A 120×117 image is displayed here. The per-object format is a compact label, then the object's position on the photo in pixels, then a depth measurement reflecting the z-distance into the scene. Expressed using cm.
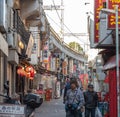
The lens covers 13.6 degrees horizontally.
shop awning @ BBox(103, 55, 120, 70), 1746
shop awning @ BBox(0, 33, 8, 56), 1712
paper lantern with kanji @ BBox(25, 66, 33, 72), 3562
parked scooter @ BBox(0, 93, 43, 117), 1170
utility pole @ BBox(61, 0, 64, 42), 6352
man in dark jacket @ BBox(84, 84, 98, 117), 1820
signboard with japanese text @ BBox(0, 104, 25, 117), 1120
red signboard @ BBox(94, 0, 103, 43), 1870
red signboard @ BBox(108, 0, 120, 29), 1703
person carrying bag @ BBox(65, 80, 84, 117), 1516
